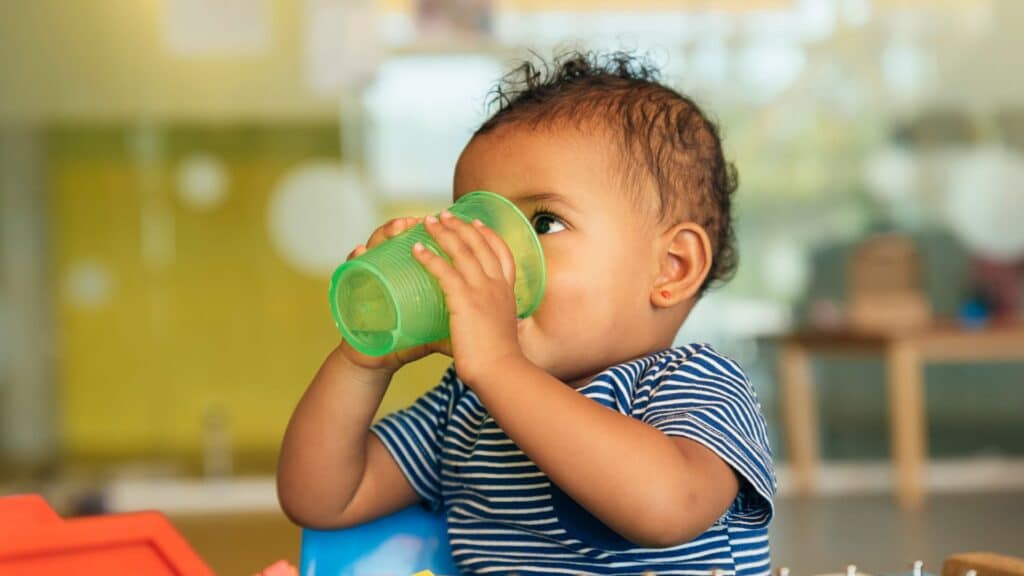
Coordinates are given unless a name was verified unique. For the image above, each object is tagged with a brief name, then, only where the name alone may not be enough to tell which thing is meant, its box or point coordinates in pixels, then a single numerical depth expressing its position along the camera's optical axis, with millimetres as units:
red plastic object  947
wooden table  3847
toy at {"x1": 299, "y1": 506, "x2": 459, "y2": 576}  1269
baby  1093
